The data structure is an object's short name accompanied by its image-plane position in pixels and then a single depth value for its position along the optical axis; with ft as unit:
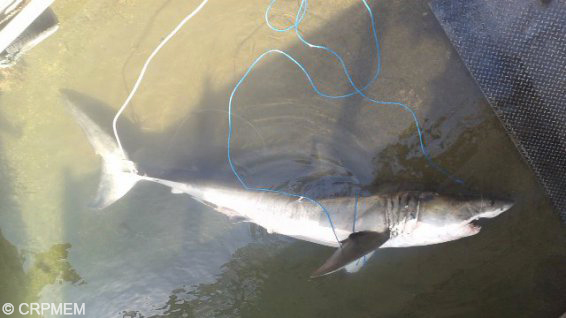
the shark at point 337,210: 8.59
